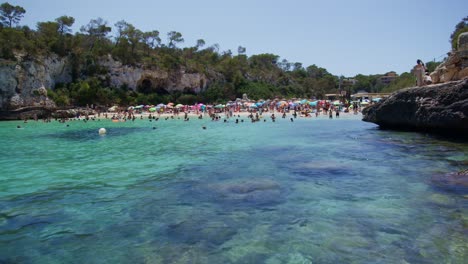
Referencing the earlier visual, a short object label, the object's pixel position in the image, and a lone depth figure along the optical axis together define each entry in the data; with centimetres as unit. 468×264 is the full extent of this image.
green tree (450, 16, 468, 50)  6241
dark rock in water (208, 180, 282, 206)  771
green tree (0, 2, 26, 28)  5878
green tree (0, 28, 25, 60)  4894
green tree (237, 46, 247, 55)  10935
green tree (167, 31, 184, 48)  8375
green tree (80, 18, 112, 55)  7031
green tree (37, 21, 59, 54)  5660
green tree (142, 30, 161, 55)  7600
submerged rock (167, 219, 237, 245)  557
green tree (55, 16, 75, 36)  6325
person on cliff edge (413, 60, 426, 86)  1927
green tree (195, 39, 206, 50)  9710
